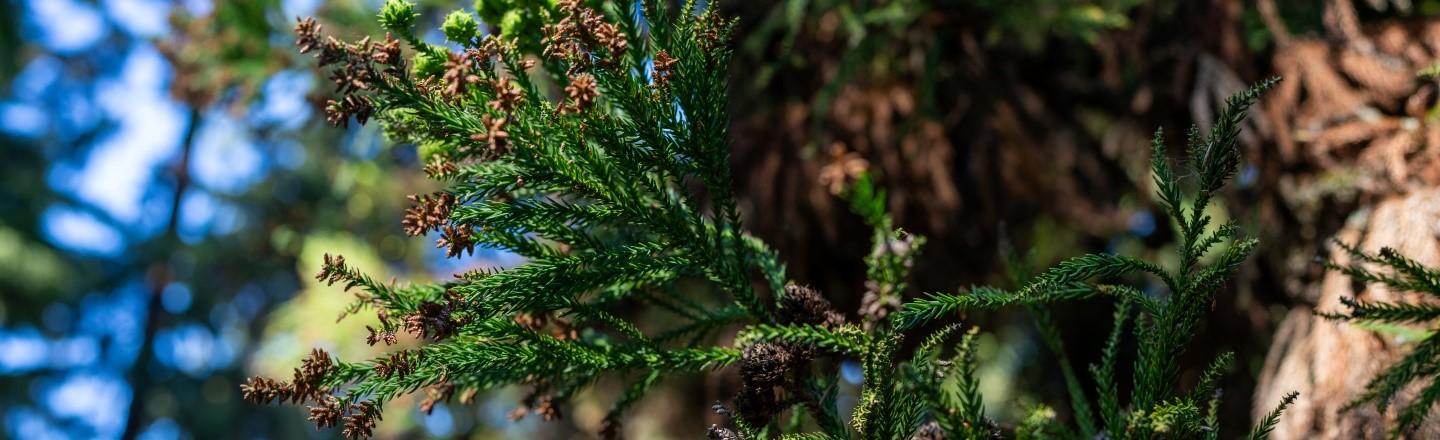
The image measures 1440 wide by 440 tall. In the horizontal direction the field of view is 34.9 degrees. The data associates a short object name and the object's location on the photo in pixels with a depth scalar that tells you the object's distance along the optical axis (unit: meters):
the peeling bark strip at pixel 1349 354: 0.94
